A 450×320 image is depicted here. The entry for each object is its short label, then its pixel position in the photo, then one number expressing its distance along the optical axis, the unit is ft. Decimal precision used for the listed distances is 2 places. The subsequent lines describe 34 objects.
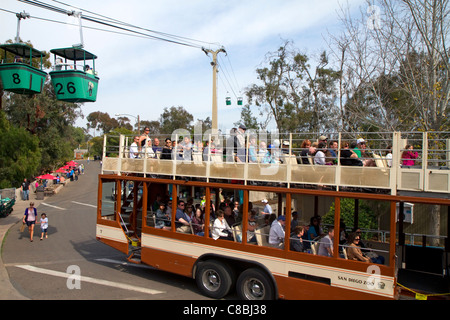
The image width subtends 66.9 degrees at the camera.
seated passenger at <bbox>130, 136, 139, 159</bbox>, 31.27
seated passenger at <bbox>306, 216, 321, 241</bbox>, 25.17
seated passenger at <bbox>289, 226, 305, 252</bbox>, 22.04
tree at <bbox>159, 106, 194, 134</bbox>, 175.52
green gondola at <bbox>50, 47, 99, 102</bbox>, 39.63
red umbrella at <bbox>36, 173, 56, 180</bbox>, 100.12
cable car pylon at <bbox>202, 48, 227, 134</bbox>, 67.15
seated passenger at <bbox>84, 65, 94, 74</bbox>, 41.08
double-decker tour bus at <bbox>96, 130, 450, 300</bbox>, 19.60
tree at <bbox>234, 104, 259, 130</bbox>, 100.69
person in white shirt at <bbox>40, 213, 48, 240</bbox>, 44.93
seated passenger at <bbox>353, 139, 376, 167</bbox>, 23.39
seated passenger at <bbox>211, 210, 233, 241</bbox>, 25.05
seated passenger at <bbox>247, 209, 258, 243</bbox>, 24.57
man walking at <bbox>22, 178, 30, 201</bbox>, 88.70
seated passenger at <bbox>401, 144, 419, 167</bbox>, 22.61
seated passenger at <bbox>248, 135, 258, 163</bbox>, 24.97
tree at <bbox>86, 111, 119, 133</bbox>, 325.62
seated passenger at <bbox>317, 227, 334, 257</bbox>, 20.94
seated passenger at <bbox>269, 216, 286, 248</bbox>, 22.93
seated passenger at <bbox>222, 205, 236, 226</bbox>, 27.76
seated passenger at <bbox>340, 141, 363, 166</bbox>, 21.47
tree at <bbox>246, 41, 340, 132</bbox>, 85.97
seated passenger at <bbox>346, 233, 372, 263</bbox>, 20.18
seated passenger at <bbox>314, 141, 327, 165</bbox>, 23.38
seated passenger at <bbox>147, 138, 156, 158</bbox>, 30.38
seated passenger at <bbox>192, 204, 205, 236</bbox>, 26.57
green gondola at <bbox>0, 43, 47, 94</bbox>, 38.32
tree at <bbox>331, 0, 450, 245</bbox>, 34.22
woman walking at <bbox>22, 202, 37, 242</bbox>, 45.75
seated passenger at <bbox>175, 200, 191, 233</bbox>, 27.30
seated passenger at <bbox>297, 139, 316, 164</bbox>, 23.67
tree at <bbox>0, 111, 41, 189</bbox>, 83.30
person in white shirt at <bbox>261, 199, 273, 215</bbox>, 32.89
